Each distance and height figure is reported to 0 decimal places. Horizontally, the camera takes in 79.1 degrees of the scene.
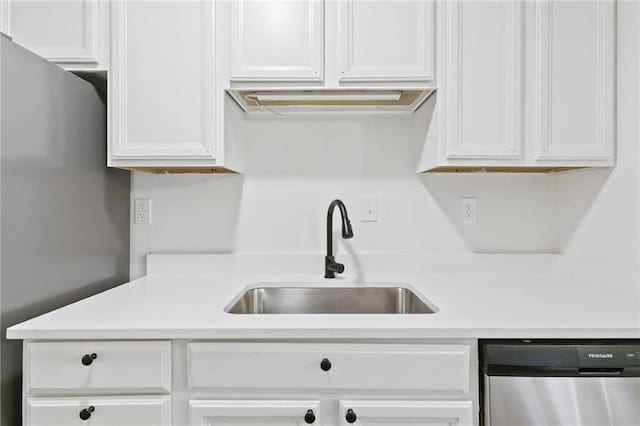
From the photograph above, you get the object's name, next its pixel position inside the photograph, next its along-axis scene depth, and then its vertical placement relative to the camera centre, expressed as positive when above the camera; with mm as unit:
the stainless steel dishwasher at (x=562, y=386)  1046 -474
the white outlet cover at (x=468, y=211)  1812 -4
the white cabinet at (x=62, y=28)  1426 +666
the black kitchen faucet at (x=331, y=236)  1580 -111
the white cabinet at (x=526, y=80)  1428 +484
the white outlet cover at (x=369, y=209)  1816 +3
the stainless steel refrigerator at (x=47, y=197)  1100 +39
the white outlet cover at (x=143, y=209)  1820 -2
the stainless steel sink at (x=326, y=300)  1684 -395
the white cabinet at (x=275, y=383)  1061 -479
